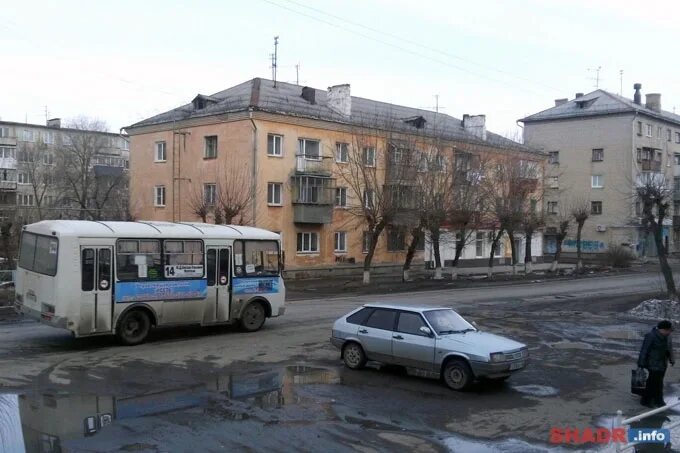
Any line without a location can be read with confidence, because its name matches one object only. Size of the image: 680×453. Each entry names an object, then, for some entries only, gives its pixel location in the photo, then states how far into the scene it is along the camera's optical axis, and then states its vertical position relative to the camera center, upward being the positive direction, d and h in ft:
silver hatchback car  38.19 -6.56
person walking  35.78 -6.53
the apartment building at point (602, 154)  224.12 +27.61
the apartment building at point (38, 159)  232.53 +27.47
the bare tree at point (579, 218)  163.89 +4.13
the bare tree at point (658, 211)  83.66 +3.02
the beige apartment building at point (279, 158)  134.21 +15.81
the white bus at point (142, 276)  48.98 -3.38
